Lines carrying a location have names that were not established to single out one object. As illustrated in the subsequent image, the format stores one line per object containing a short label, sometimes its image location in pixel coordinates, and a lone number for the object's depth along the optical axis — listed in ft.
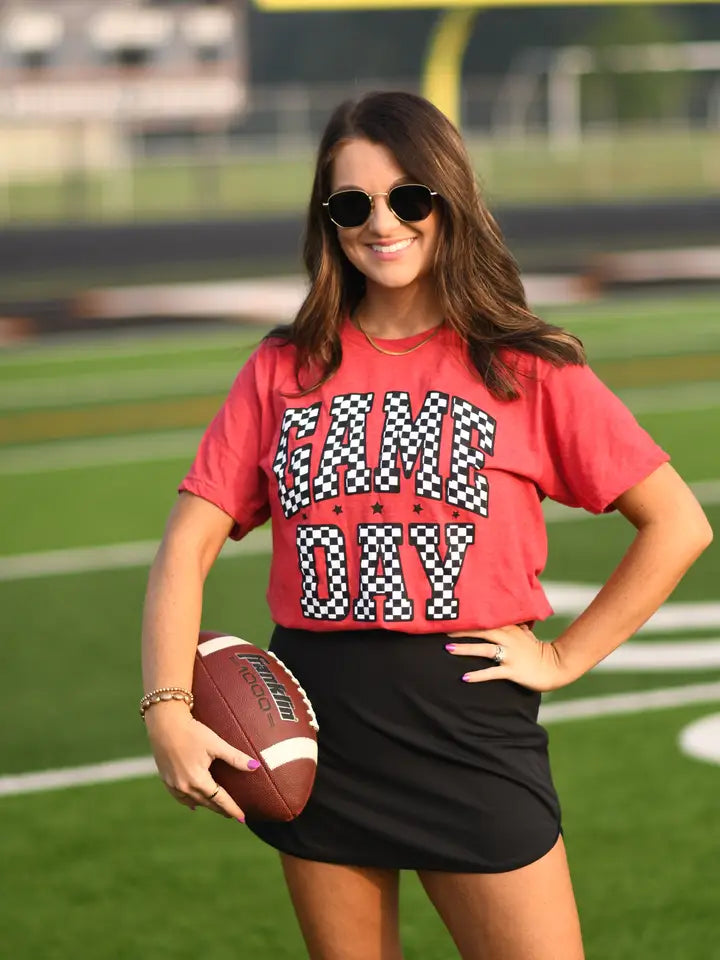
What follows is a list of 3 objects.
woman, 8.66
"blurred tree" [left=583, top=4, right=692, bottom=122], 158.37
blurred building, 186.91
